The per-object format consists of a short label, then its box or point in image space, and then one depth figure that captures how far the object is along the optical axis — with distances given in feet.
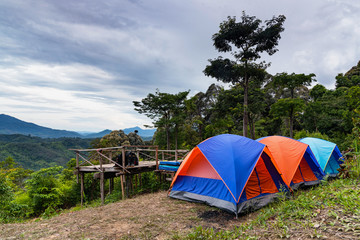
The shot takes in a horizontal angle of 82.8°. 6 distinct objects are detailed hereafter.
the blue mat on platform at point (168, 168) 32.73
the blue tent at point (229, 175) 18.91
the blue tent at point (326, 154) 28.89
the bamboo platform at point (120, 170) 31.14
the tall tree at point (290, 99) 68.18
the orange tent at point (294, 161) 23.32
